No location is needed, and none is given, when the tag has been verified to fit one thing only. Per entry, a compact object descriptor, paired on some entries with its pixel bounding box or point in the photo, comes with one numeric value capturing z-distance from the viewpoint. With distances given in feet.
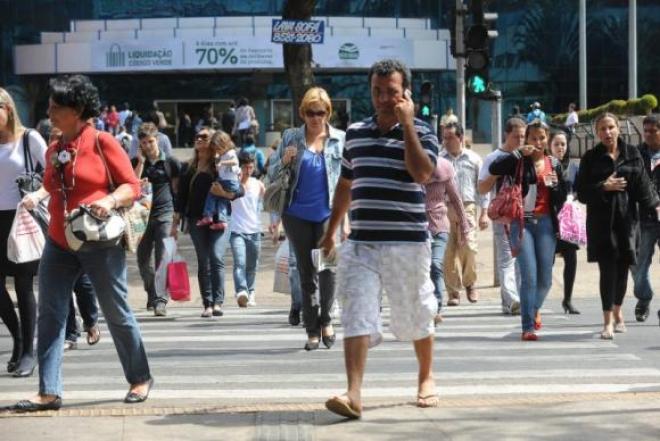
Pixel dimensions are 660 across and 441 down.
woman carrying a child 45.62
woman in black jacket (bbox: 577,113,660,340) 37.65
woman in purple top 41.42
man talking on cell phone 24.16
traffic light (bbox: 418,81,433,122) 77.30
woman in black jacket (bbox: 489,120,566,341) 36.81
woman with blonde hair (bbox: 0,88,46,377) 30.63
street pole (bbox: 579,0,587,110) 173.27
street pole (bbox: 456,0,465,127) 60.47
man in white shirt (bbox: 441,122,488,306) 48.47
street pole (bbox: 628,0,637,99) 165.58
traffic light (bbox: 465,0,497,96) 57.72
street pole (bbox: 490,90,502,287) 55.85
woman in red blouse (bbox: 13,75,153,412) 25.13
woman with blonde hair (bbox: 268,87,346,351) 34.06
